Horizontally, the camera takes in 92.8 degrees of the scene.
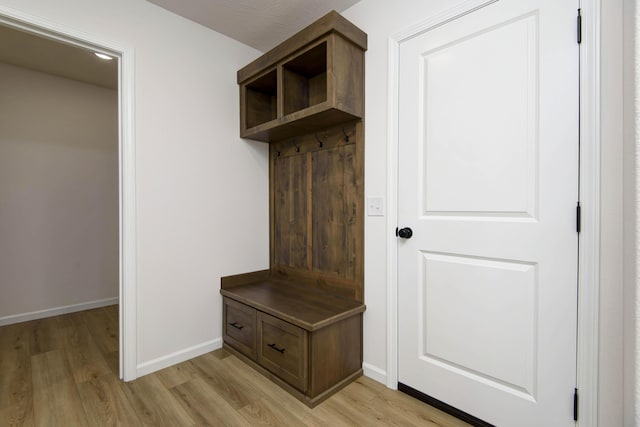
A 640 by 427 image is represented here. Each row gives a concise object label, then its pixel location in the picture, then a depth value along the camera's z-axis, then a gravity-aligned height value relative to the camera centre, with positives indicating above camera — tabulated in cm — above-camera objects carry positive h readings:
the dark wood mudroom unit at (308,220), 178 -8
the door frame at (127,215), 193 -4
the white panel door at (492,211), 128 -1
